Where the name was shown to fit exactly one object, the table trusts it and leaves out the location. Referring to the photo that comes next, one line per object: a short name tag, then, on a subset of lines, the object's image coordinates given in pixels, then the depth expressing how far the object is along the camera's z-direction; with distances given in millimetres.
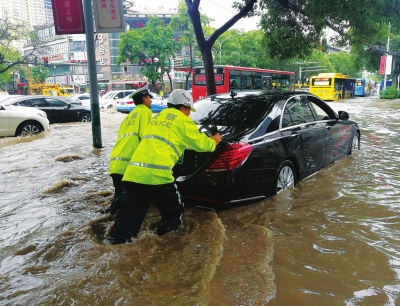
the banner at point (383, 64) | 36625
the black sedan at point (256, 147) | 3836
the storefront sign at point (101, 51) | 60106
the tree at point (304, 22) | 8133
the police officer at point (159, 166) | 3105
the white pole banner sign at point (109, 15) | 8273
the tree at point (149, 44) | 36500
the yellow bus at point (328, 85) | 33250
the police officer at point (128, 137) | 3701
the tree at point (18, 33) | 24297
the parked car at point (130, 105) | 19922
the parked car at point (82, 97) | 27438
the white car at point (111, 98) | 24016
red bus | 20234
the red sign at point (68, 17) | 8352
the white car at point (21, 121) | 10891
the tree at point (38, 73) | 55141
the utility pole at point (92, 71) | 8445
